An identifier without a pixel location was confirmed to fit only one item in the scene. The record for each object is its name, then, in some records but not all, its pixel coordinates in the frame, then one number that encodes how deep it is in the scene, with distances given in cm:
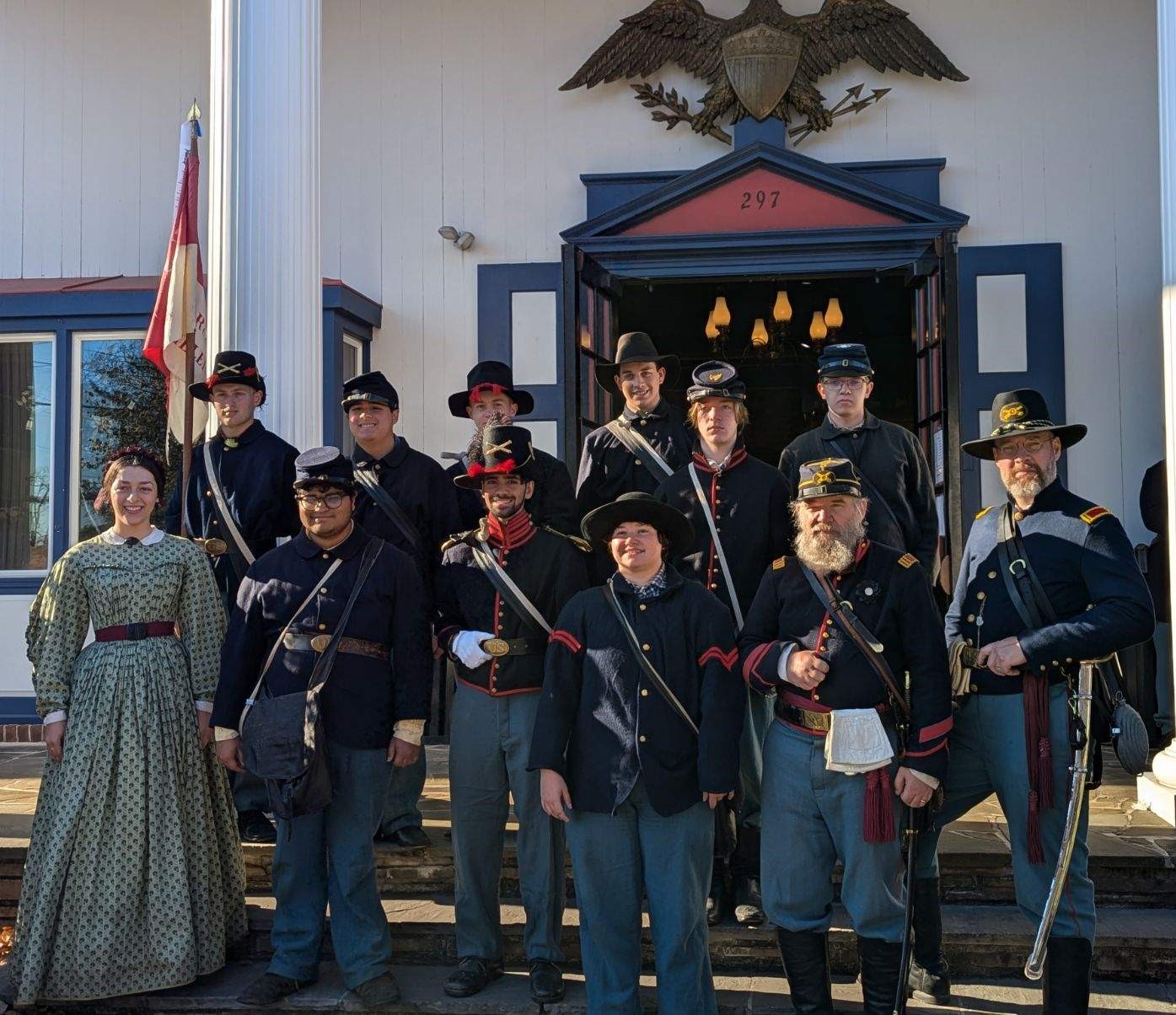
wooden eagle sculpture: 781
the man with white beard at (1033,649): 386
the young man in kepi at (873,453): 482
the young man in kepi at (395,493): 501
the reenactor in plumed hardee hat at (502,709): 430
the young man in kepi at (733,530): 459
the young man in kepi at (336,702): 431
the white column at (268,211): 601
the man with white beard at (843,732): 377
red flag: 625
